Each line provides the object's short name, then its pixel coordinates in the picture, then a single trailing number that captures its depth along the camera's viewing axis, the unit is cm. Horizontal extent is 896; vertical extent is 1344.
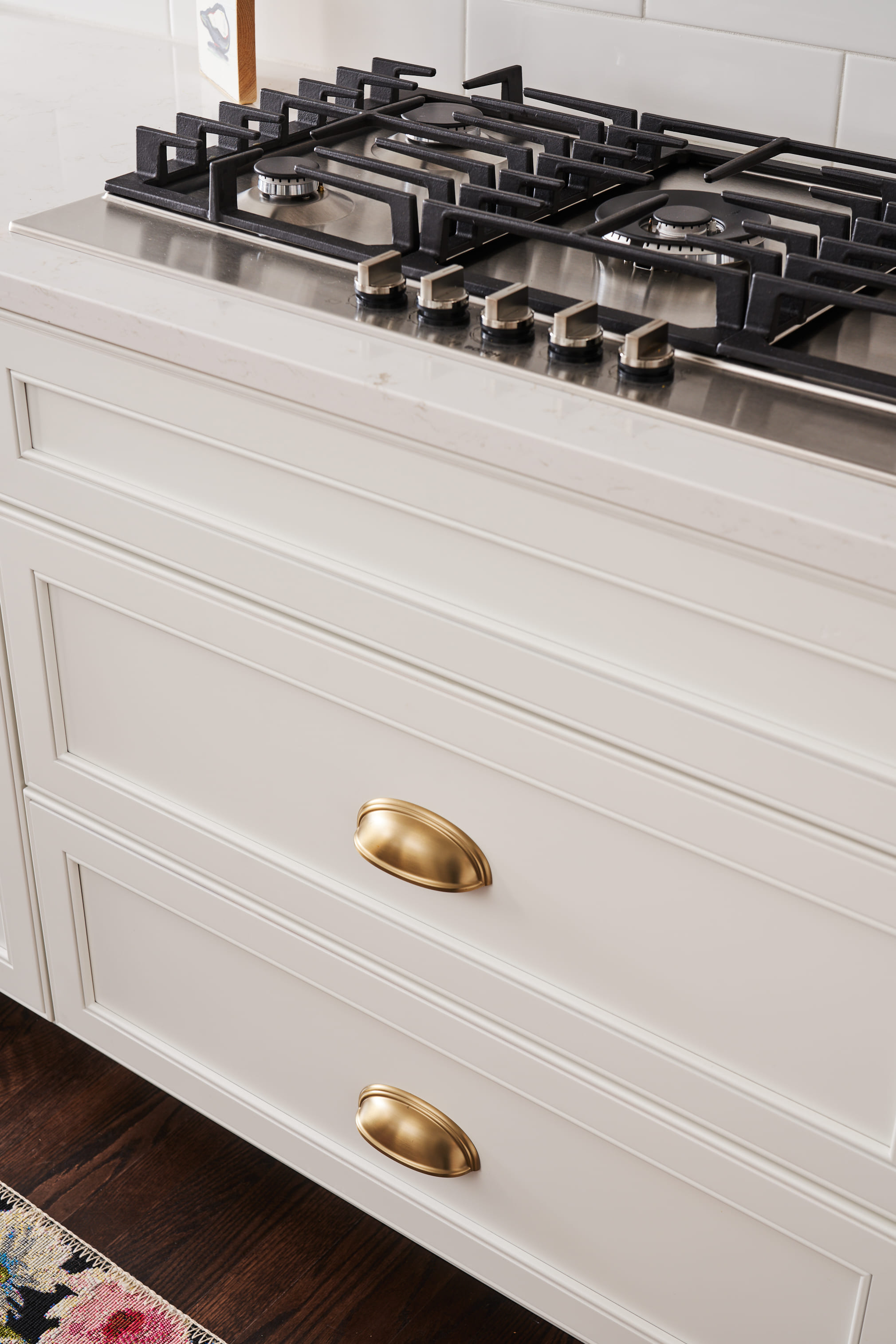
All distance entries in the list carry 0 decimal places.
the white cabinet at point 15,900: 232
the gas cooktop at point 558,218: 194
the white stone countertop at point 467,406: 182
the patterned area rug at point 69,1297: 230
